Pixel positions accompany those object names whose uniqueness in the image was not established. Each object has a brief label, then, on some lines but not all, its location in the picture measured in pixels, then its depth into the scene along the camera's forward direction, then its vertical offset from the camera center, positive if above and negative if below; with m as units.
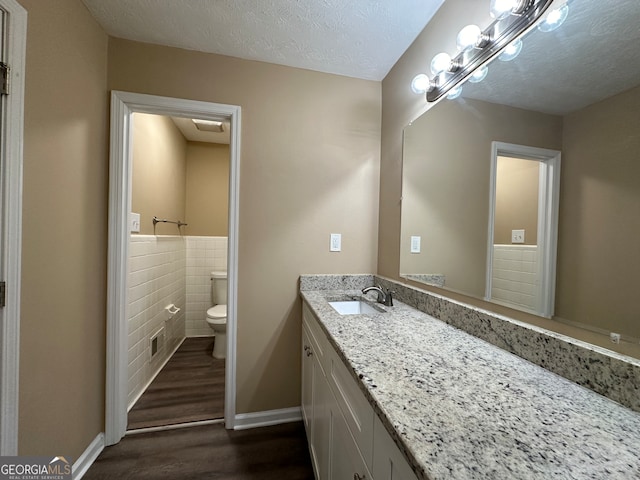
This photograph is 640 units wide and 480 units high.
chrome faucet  1.45 -0.34
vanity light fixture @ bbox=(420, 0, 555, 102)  0.85 +0.79
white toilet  2.56 -0.84
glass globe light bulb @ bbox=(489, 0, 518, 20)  0.87 +0.83
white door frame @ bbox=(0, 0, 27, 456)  0.90 +0.04
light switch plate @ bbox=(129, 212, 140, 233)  1.81 +0.06
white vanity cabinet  0.59 -0.60
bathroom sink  1.58 -0.44
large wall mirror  0.64 +0.22
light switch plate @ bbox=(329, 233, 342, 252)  1.82 -0.04
